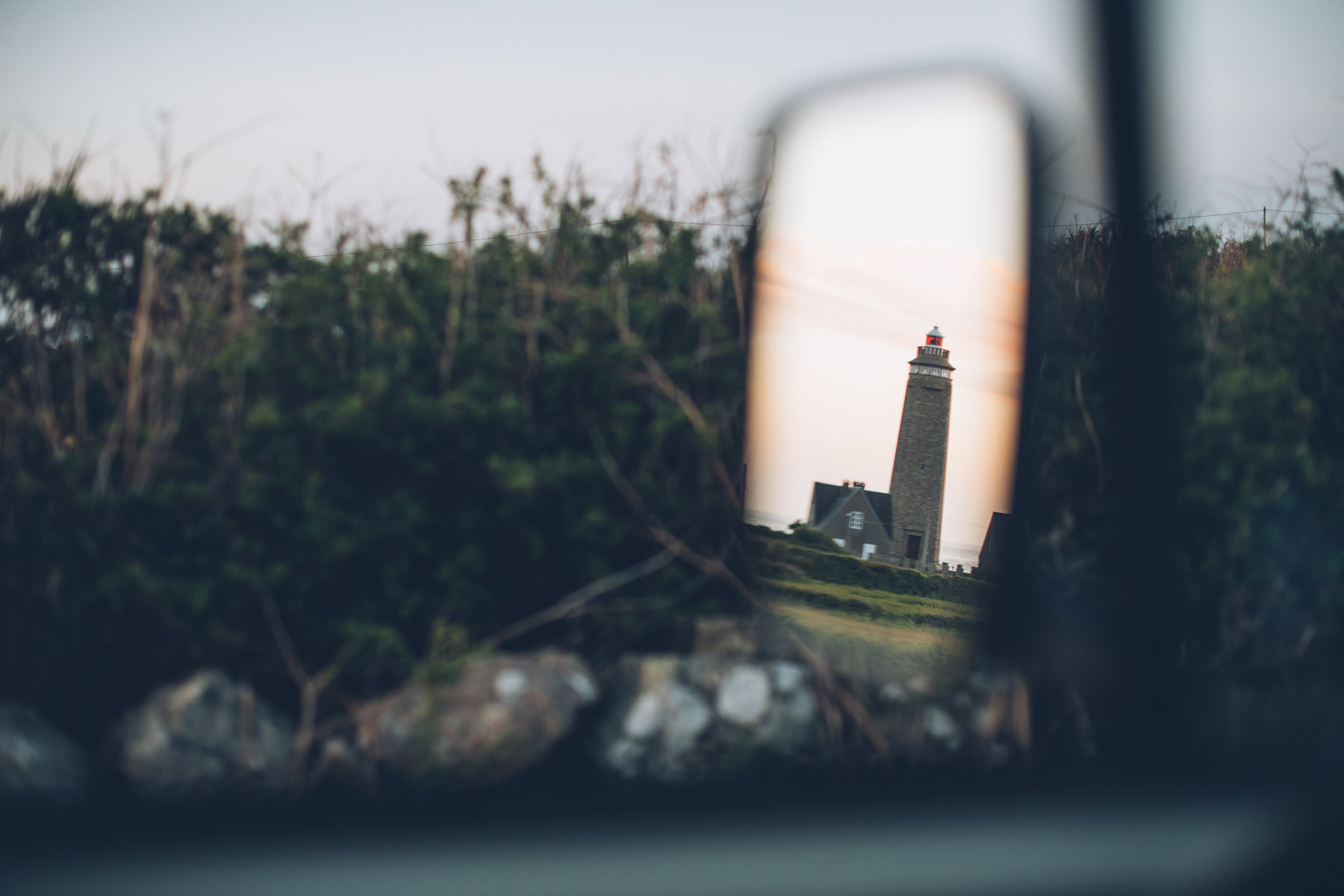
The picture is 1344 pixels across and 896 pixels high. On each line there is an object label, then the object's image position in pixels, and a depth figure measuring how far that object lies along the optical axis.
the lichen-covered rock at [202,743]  3.73
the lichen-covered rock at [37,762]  3.49
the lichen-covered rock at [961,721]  4.53
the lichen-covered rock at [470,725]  3.94
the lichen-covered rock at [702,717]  4.23
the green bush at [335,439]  4.03
